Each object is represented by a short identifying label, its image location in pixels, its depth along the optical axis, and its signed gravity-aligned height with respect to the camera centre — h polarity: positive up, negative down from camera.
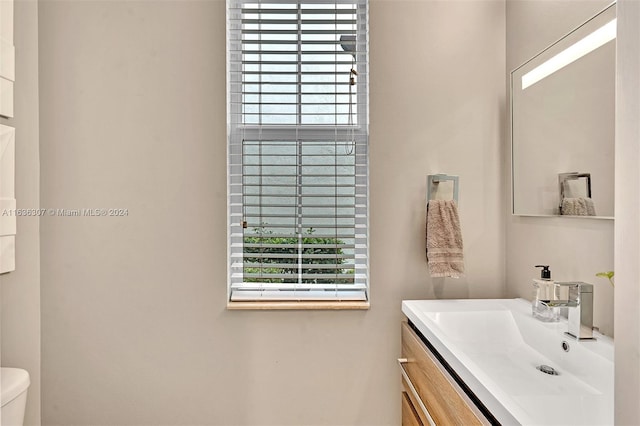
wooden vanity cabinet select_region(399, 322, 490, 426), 0.93 -0.53
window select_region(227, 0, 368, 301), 1.69 +0.29
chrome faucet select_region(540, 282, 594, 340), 1.05 -0.26
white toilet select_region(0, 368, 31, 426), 1.32 -0.65
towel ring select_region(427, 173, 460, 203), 1.62 +0.12
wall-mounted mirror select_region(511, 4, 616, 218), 1.08 +0.28
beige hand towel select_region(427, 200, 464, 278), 1.55 -0.13
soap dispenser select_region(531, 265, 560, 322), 1.16 -0.27
